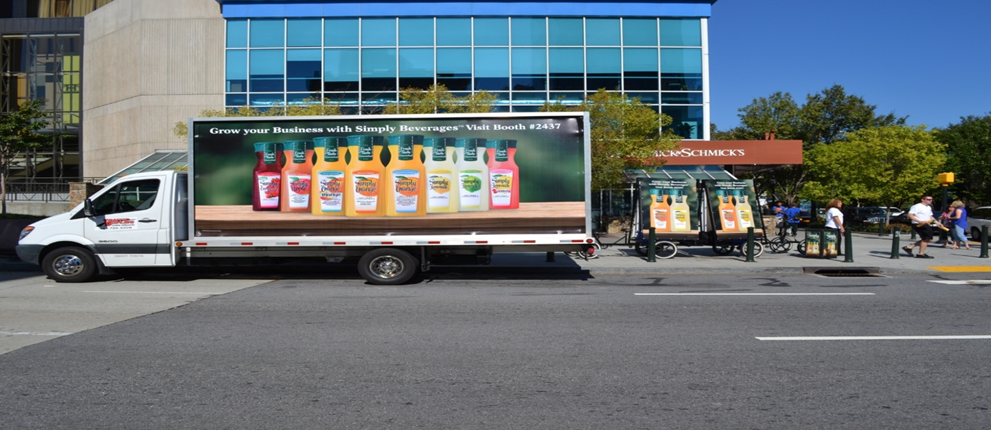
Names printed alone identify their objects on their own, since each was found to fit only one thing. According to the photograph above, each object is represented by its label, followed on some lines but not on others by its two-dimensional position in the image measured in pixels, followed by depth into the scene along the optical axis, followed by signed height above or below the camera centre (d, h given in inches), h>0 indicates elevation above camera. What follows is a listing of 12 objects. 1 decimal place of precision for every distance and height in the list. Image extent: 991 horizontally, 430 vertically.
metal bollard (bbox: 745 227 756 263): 618.2 -21.9
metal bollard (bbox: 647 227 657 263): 621.9 -22.7
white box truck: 444.8 +23.3
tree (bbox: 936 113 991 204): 1654.8 +156.3
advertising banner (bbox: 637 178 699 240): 668.7 +12.3
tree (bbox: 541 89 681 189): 883.4 +115.1
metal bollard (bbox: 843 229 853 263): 605.0 -25.4
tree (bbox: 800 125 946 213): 1305.4 +111.1
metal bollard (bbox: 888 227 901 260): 650.2 -22.4
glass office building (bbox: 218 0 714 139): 1182.3 +301.4
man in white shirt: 643.5 +0.7
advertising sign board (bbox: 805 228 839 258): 633.6 -20.8
